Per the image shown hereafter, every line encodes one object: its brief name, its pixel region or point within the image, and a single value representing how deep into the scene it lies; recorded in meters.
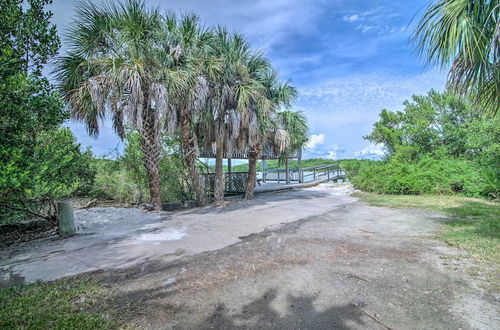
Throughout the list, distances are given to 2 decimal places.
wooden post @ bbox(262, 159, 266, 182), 20.54
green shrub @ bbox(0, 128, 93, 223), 3.50
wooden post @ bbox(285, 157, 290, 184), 17.86
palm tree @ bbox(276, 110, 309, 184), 10.88
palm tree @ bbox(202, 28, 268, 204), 8.59
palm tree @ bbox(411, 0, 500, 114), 3.94
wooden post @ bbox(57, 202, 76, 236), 5.10
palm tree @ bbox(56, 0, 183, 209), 6.54
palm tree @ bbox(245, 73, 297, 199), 9.76
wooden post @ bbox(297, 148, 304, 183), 17.93
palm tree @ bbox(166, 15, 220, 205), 7.49
